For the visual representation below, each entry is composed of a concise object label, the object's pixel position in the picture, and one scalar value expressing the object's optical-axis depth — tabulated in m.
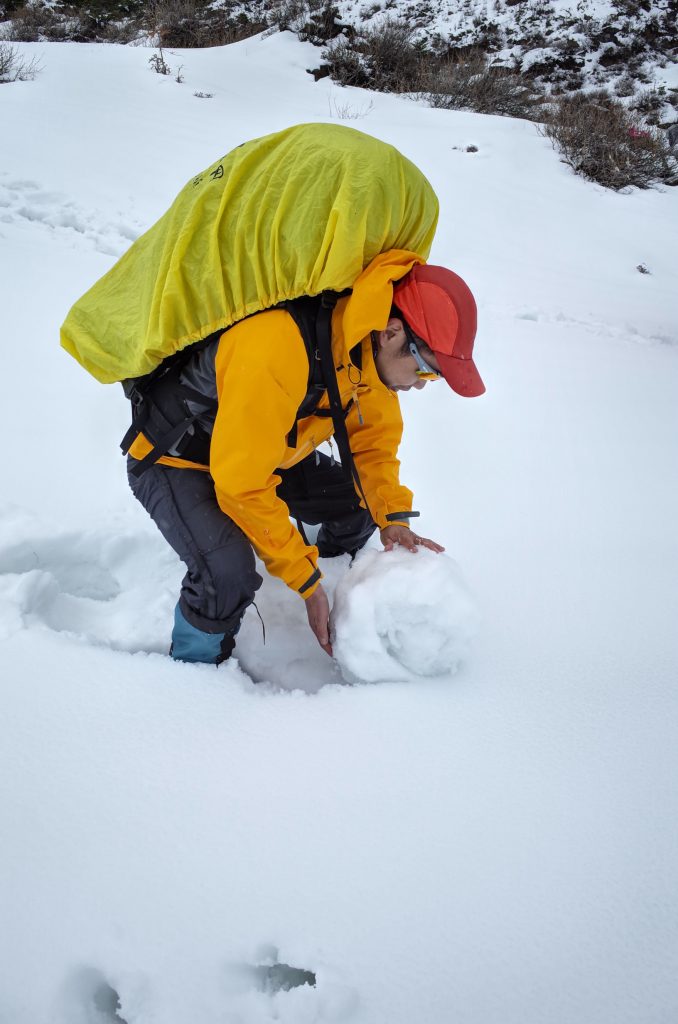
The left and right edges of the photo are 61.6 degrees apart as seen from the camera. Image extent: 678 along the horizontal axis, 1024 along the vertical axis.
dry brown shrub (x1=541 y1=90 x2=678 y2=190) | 5.43
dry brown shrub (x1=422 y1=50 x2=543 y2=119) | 6.95
